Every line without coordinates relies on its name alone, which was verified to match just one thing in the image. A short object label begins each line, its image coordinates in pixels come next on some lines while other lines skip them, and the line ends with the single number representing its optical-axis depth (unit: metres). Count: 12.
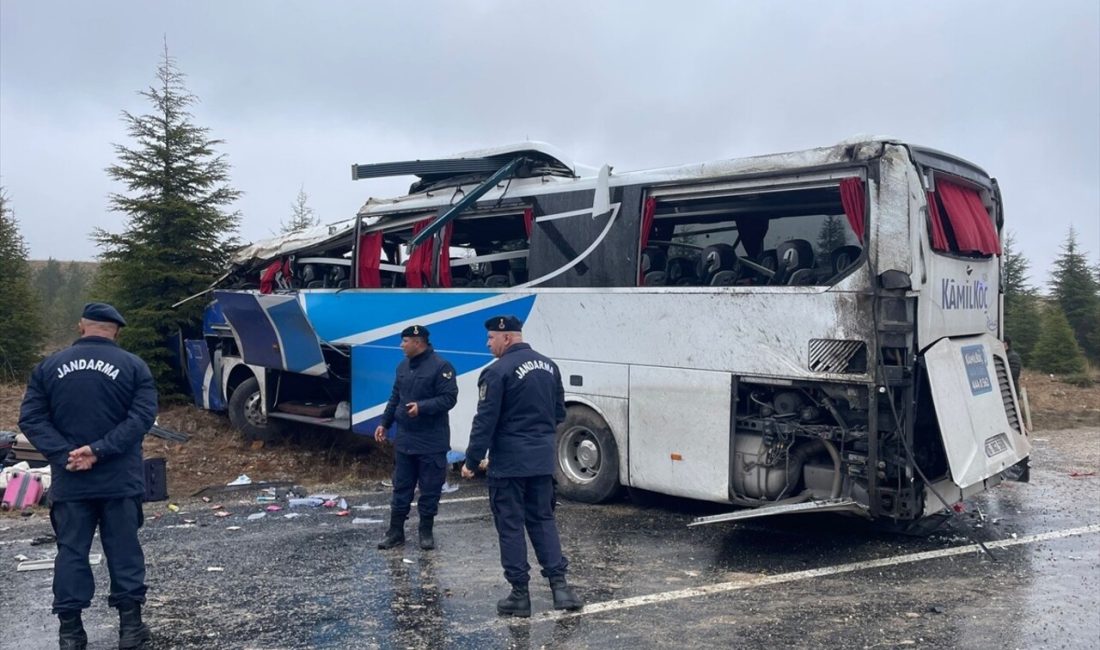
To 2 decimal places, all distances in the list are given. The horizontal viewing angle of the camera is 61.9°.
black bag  8.87
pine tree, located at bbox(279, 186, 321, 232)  25.26
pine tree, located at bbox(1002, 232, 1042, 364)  27.45
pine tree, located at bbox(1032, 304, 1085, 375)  25.20
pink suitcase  8.53
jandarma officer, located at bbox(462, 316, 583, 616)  5.49
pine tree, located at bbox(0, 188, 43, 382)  16.67
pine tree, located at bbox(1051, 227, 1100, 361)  29.75
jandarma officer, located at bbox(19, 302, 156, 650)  4.89
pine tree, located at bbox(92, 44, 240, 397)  13.70
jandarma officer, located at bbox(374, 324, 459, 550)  6.86
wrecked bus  6.52
